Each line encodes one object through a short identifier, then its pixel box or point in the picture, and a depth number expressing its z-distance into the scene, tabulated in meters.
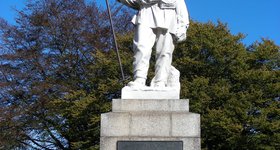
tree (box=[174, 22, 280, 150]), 22.66
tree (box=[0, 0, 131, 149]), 25.22
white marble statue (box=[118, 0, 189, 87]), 8.25
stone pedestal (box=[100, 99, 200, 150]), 7.48
